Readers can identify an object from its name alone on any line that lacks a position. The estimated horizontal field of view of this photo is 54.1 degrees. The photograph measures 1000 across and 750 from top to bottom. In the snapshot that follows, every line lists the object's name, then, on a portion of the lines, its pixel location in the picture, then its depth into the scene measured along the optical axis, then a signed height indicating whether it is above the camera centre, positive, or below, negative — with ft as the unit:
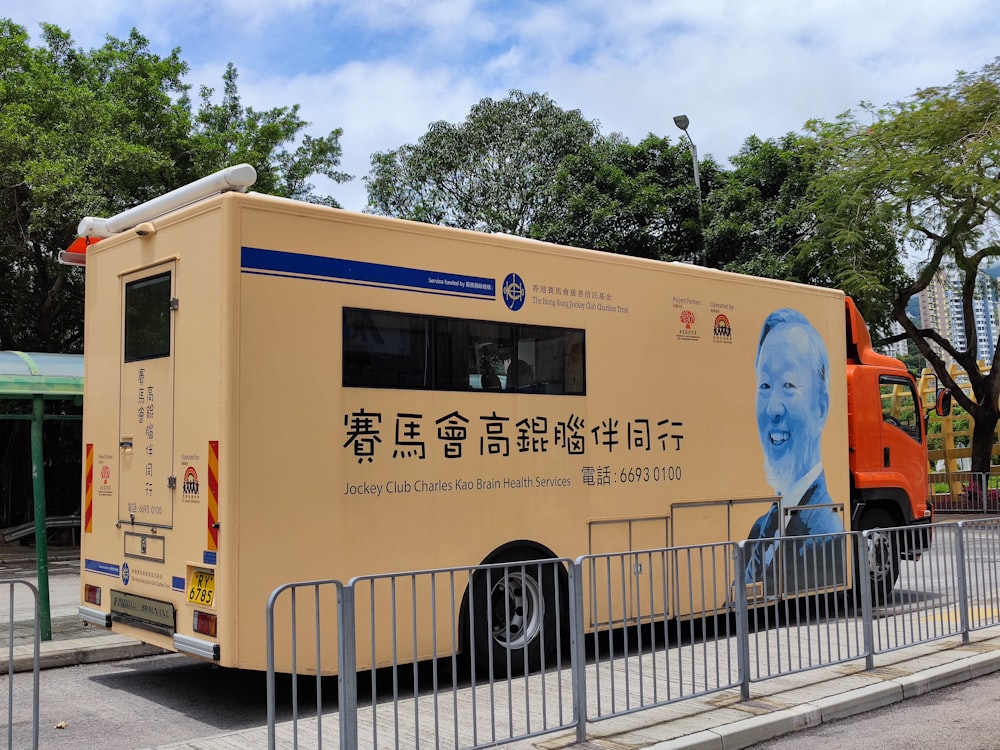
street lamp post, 76.13 +24.57
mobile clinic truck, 20.63 +0.88
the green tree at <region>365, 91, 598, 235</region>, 103.35 +30.39
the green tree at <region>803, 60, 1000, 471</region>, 67.56 +16.93
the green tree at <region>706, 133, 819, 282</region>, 77.00 +18.44
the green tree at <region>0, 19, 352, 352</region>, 55.36 +19.01
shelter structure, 29.81 +2.20
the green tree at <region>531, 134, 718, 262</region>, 83.92 +20.52
